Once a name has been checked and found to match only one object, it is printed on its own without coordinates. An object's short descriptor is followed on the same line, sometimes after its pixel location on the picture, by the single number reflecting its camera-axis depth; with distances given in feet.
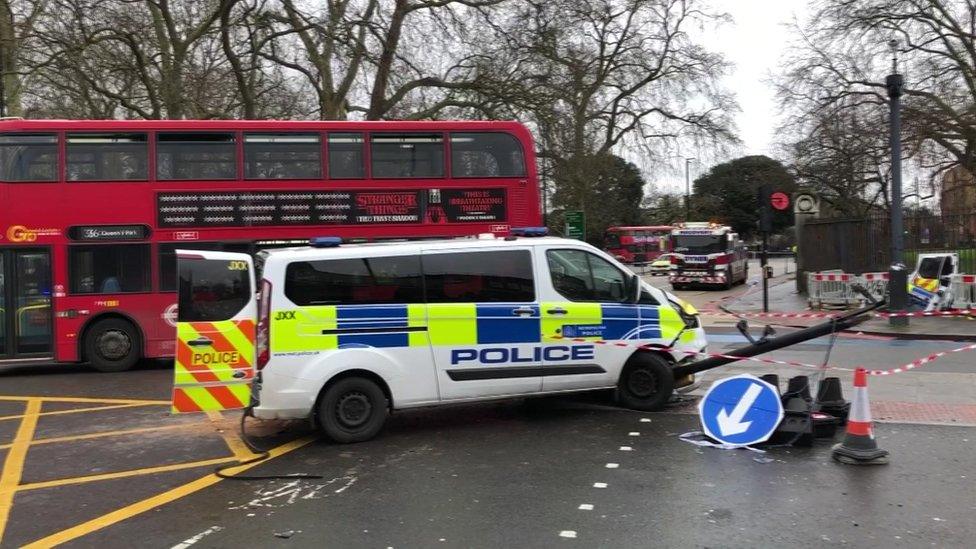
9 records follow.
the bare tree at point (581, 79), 69.26
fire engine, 98.07
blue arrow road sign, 20.54
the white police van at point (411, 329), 21.88
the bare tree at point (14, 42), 55.42
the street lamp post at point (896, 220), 50.08
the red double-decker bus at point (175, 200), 37.63
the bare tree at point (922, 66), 83.66
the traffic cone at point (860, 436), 18.88
